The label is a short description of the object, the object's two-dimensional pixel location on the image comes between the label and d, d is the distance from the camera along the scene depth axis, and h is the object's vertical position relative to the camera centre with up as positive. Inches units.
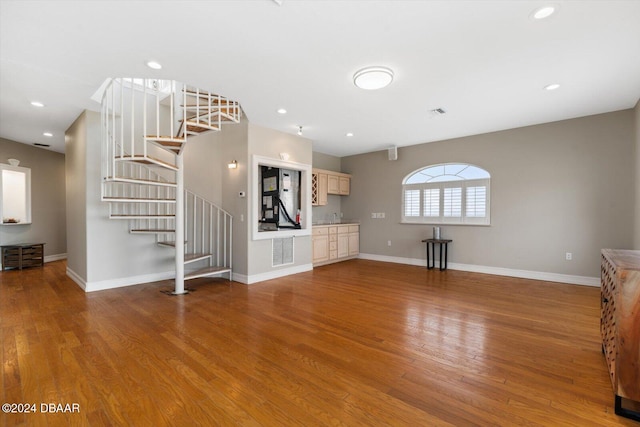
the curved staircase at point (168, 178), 151.6 +20.1
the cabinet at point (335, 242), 245.9 -30.1
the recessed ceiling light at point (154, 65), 113.6 +60.0
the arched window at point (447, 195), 223.3 +14.1
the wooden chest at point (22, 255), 229.4 -38.7
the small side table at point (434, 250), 227.6 -33.0
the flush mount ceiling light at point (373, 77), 116.7 +57.2
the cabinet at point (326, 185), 259.4 +25.7
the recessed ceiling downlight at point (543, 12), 81.7 +59.7
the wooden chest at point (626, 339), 64.4 -30.2
